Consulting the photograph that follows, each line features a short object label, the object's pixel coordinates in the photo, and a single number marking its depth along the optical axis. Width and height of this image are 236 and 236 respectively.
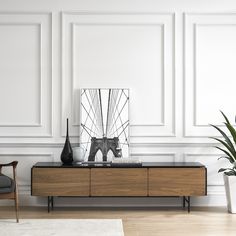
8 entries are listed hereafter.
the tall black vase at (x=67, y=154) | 4.23
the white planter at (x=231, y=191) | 4.14
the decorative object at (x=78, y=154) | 4.27
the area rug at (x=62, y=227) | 3.45
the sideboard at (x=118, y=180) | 4.12
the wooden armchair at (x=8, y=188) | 3.72
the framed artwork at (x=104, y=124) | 4.41
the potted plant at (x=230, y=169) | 4.15
